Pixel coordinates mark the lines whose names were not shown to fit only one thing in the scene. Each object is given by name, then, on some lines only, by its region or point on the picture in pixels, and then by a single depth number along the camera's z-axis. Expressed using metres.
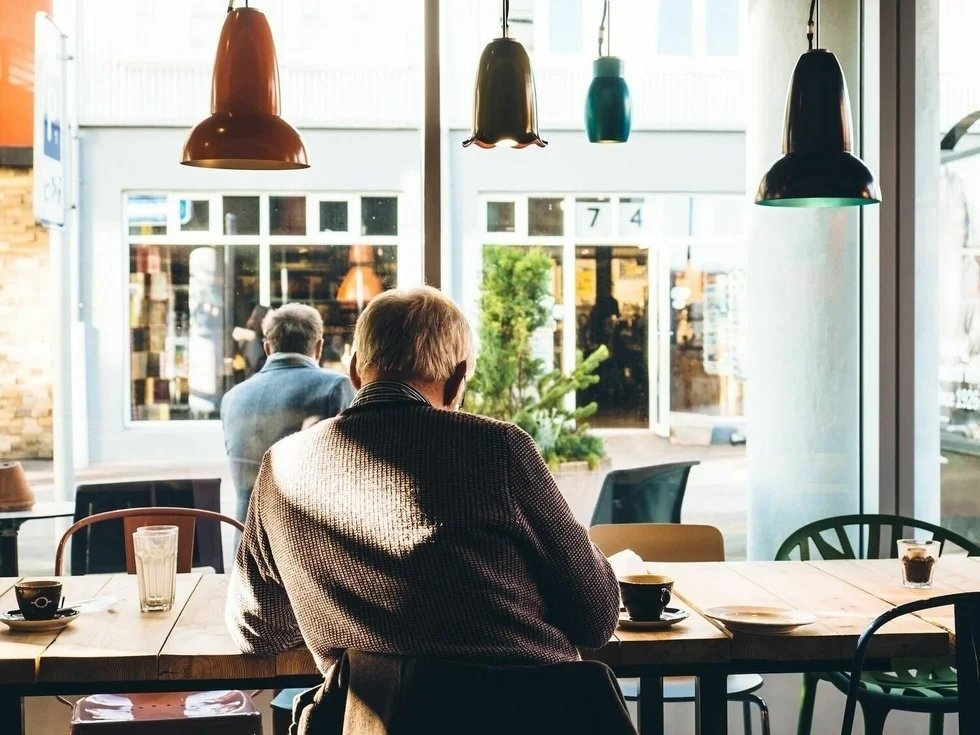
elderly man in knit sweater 1.77
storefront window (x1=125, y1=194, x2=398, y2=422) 4.31
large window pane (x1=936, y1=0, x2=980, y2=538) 4.28
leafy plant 4.47
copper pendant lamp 2.51
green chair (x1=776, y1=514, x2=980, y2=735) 2.99
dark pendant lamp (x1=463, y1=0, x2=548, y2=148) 2.75
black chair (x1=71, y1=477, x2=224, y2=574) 3.86
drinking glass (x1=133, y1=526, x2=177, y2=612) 2.39
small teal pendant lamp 3.45
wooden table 2.09
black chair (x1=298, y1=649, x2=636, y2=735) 1.66
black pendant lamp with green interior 2.67
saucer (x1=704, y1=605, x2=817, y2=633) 2.23
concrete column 4.30
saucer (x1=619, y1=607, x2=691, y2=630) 2.28
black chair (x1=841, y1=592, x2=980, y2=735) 2.00
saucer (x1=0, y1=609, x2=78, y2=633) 2.27
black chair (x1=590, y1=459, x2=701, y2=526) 4.39
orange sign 4.18
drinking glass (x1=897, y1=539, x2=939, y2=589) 2.72
